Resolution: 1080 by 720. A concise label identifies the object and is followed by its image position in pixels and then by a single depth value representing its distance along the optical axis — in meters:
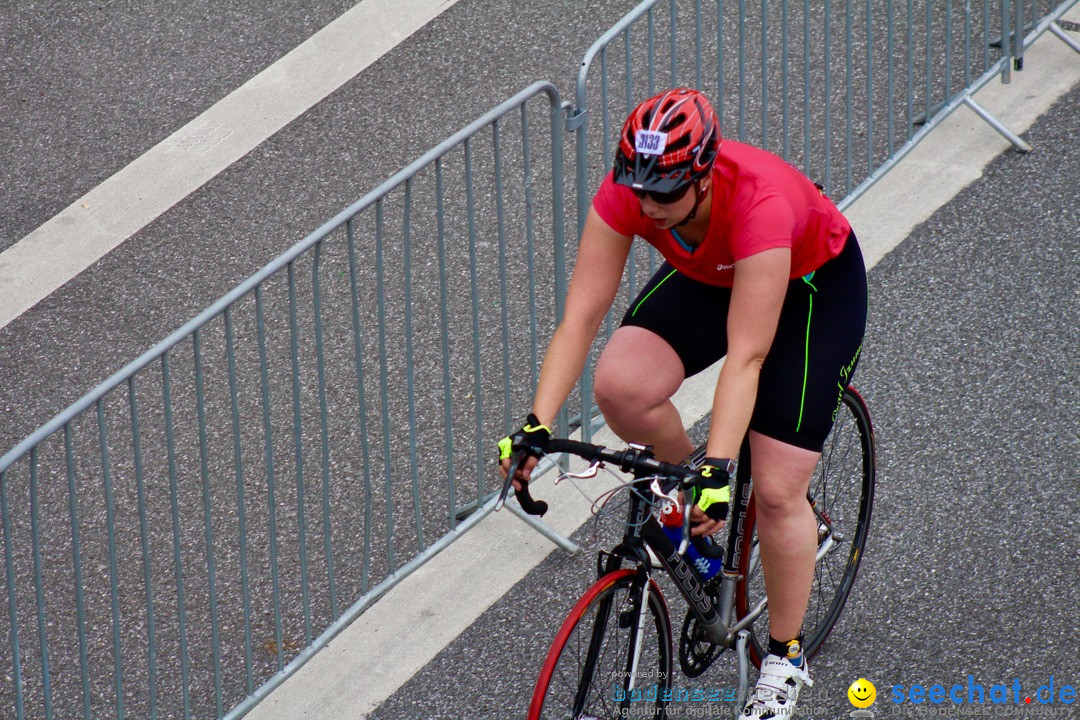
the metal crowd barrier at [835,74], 11.84
